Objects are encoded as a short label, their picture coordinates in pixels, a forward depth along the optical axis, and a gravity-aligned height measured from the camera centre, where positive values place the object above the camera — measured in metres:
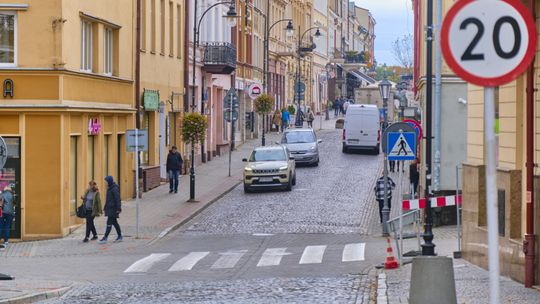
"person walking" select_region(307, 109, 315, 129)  79.50 +1.21
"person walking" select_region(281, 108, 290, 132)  72.19 +1.16
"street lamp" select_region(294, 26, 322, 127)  75.69 +2.78
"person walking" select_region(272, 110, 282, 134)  72.94 +1.04
